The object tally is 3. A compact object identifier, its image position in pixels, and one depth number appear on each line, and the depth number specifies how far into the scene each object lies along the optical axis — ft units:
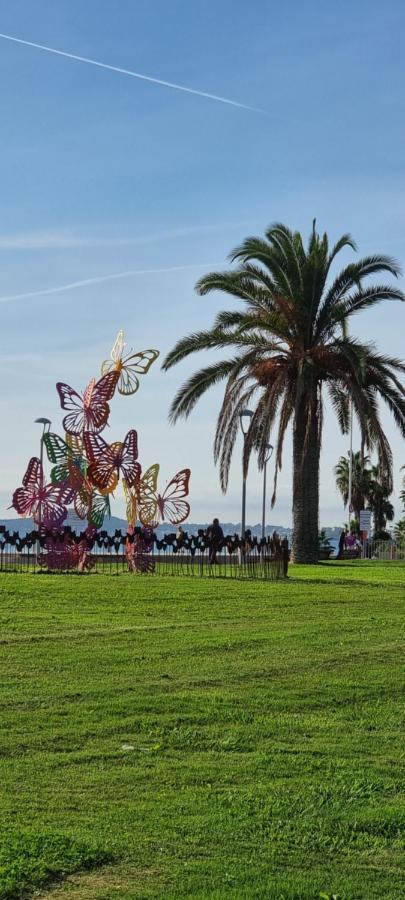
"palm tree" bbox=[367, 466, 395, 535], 252.62
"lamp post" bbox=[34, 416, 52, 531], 111.96
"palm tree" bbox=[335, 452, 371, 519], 254.06
